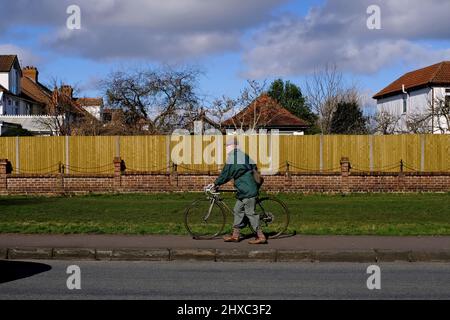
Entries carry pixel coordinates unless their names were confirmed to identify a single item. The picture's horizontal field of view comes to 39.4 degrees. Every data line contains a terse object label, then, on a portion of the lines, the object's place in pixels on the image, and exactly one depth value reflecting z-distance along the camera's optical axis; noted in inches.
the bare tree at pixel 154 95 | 1525.6
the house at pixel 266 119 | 1560.0
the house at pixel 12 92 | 2127.2
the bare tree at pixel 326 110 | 1755.7
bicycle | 490.3
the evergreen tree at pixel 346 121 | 1840.6
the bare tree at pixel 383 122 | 1709.4
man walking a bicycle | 464.8
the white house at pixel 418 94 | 1722.4
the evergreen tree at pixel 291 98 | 2170.3
